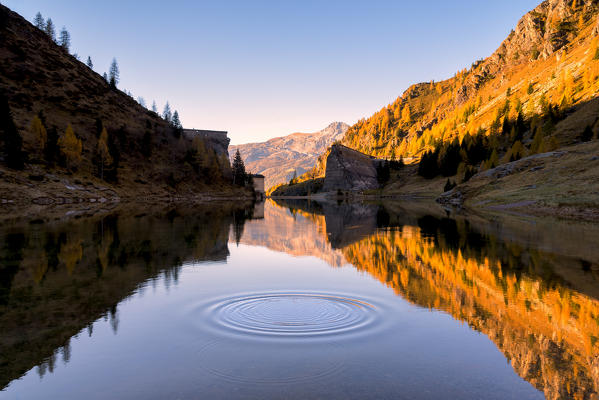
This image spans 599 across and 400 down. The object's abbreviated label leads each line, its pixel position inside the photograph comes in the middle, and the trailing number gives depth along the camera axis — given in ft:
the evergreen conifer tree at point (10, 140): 220.02
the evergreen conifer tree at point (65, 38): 500.00
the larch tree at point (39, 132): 265.38
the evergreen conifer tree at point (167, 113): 588.34
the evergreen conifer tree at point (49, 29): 491.31
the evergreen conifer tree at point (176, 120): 484.33
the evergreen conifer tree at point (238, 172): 481.46
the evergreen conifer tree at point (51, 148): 263.08
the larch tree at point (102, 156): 302.04
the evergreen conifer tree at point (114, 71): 495.08
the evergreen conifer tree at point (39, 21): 487.20
